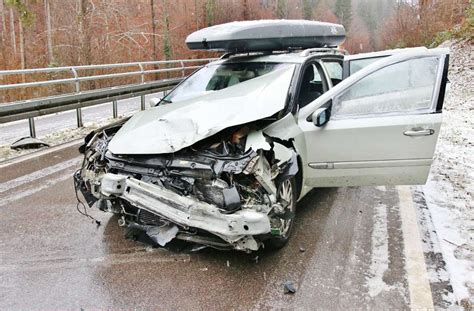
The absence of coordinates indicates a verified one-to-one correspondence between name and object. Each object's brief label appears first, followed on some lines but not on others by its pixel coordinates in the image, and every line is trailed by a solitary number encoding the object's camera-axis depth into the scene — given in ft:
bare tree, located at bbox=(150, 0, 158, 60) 87.81
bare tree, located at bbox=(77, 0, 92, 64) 61.21
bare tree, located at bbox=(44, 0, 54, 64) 78.52
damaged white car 10.47
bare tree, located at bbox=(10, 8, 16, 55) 96.87
